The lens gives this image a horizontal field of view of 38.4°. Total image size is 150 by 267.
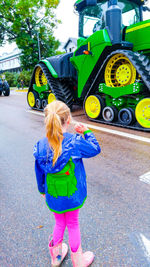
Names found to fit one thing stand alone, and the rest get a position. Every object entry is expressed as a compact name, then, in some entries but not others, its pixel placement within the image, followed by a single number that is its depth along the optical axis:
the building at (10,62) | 70.46
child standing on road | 1.45
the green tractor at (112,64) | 5.15
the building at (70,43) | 41.24
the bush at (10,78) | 40.12
